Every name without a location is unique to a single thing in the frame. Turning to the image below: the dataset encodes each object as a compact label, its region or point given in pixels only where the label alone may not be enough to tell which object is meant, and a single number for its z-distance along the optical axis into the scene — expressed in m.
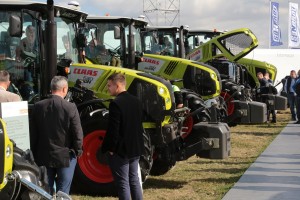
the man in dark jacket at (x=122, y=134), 6.32
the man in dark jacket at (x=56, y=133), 6.33
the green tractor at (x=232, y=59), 16.83
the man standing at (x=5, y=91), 6.90
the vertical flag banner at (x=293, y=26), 33.78
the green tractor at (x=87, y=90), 8.12
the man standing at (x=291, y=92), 20.50
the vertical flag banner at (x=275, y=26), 32.66
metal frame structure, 32.50
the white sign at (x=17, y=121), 5.80
